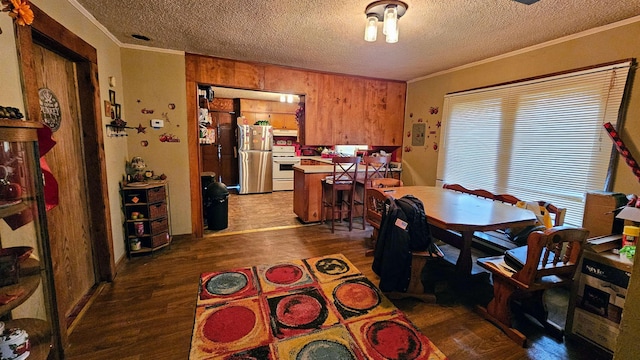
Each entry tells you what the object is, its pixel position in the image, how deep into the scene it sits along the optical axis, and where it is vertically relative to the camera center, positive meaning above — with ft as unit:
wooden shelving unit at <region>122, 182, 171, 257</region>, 9.10 -2.63
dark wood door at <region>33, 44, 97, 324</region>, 5.93 -1.22
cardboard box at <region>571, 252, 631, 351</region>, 5.05 -2.99
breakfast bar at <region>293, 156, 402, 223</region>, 12.79 -2.14
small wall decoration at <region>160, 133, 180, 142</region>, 10.25 +0.19
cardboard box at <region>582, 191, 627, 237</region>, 5.88 -1.40
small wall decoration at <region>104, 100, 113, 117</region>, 7.99 +1.01
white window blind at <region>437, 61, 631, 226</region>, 7.33 +0.51
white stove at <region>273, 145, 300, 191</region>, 21.30 -1.64
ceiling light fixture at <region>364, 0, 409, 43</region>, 6.01 +3.12
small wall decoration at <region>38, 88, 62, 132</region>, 5.61 +0.71
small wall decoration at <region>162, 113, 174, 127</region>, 10.16 +1.00
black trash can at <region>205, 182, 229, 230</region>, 11.98 -2.84
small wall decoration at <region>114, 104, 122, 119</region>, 8.81 +1.03
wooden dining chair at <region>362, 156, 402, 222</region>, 11.46 -1.35
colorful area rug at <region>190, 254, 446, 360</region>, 5.28 -4.10
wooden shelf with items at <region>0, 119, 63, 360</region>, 3.61 -1.64
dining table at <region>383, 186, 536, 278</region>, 6.13 -1.70
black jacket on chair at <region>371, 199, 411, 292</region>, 6.45 -2.63
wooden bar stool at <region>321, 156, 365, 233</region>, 12.00 -2.32
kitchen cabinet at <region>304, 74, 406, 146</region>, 13.30 +1.82
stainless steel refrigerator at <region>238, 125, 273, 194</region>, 20.34 -1.00
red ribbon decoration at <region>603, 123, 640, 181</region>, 6.44 +0.07
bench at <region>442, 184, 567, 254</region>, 7.52 -2.86
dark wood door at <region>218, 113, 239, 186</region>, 22.00 -0.28
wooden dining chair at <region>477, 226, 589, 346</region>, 5.11 -2.73
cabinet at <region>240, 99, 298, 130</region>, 21.93 +2.81
